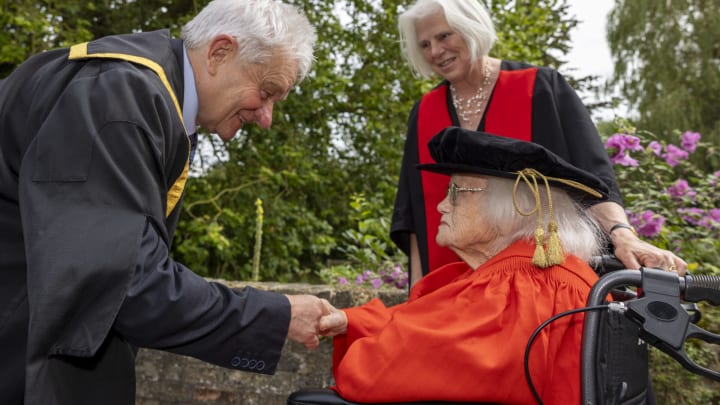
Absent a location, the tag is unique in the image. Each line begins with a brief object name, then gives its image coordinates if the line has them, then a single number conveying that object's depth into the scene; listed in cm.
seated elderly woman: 196
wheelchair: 161
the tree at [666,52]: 1648
